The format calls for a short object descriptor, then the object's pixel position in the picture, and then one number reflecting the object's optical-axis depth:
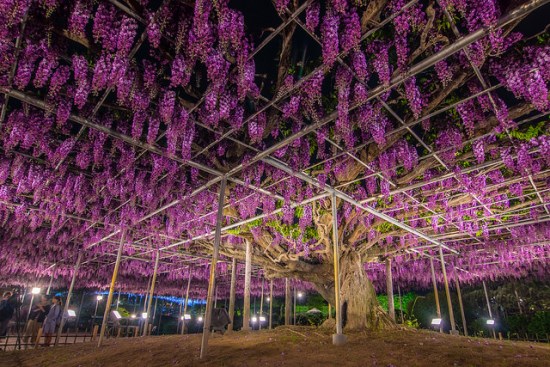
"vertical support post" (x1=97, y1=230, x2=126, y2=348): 8.33
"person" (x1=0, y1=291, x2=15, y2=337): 8.59
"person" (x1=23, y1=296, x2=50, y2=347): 11.43
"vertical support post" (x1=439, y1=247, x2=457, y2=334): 10.92
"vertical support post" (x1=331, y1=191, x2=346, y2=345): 5.81
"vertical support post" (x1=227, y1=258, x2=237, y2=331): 11.00
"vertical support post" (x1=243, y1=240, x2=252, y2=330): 9.99
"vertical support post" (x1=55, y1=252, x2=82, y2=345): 10.66
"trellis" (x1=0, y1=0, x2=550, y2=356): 3.52
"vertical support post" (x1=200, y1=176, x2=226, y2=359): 5.27
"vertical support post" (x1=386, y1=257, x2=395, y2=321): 11.76
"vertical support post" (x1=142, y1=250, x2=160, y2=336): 11.78
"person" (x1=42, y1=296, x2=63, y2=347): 10.59
